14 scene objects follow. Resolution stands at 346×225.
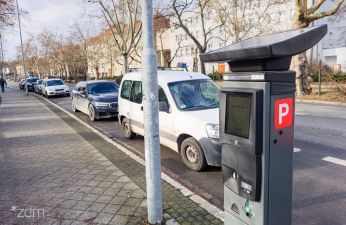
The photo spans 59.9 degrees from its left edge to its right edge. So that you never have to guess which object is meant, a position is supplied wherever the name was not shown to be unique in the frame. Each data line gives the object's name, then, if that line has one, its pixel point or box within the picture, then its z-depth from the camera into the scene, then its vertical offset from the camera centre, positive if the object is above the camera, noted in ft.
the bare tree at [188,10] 78.36 +16.82
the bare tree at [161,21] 83.37 +15.85
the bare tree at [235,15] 90.25 +17.18
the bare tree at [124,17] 84.43 +16.34
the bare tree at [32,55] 198.72 +13.53
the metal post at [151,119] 10.43 -1.69
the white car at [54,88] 78.33 -3.51
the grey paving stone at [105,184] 15.47 -5.71
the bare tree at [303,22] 52.75 +8.32
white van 16.83 -2.75
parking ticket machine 7.30 -1.31
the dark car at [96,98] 37.55 -3.22
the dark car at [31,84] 117.50 -3.38
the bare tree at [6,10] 49.83 +11.28
